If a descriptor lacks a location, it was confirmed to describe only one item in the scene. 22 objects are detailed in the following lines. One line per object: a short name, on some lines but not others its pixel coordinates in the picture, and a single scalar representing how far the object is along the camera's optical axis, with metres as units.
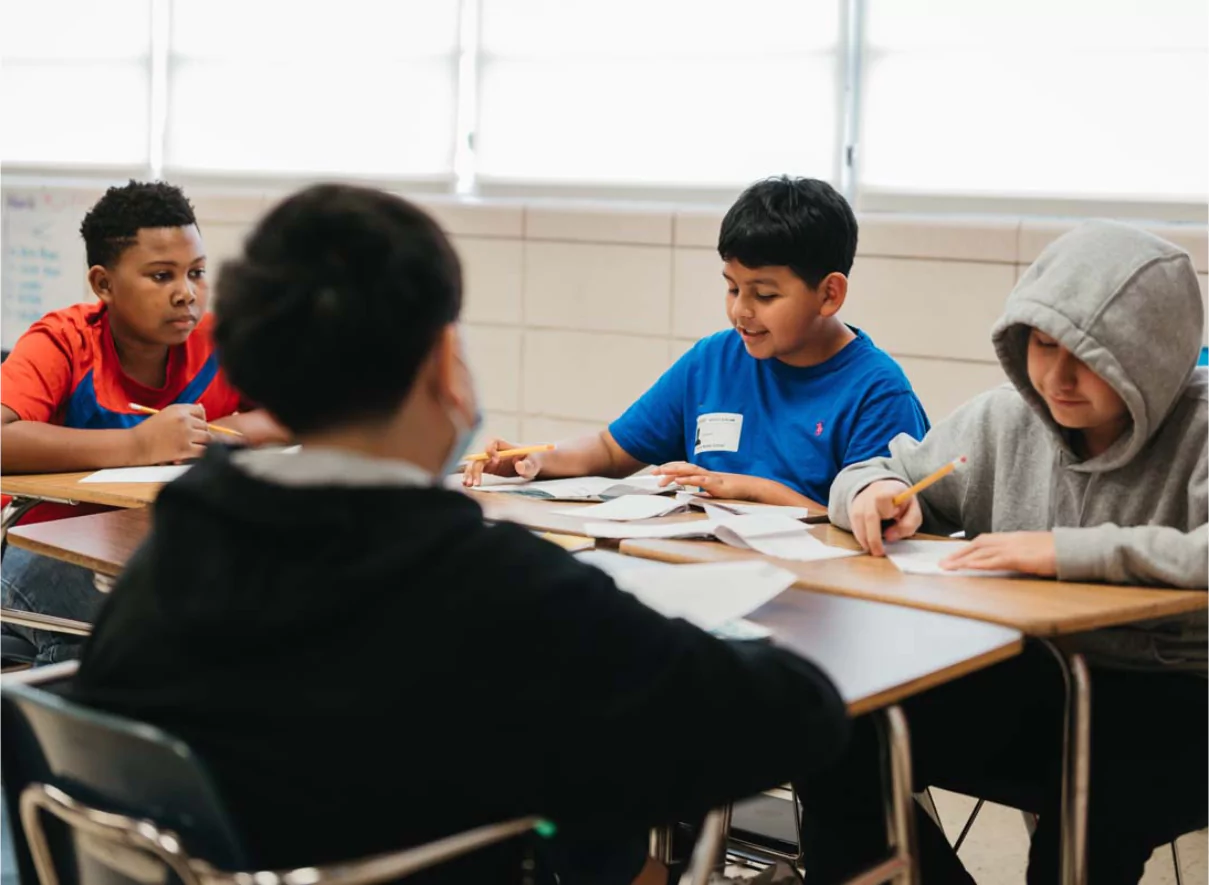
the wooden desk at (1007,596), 1.79
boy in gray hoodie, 1.95
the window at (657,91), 4.45
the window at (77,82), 5.81
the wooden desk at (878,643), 1.55
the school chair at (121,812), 1.17
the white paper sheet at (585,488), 2.69
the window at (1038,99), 3.80
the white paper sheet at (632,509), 2.44
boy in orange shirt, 2.75
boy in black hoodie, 1.19
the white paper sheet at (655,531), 2.26
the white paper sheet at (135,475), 2.70
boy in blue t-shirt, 2.75
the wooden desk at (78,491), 2.54
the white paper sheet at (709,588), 1.71
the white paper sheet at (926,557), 2.04
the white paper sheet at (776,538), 2.16
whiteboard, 5.71
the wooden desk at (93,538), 2.11
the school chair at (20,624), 2.52
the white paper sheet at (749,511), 2.42
